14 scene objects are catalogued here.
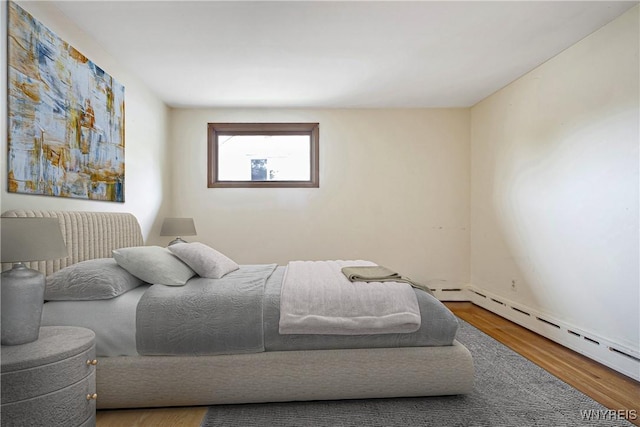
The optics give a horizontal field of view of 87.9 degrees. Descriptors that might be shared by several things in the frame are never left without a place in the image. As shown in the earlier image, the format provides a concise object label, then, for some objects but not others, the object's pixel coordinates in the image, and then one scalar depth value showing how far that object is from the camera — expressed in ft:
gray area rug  5.74
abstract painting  6.33
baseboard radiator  7.54
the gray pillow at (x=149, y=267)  6.93
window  14.51
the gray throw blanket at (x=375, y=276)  7.16
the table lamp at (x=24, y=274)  4.42
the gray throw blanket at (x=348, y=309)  6.14
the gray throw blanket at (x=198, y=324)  5.98
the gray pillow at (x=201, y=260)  7.70
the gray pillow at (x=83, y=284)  6.14
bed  5.93
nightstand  4.18
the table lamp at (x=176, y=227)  12.40
